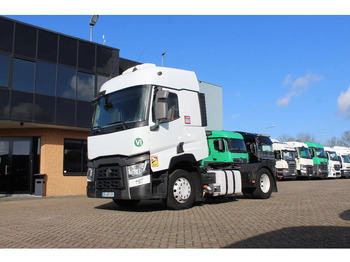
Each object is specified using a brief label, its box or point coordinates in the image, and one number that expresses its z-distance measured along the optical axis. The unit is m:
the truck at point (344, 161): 33.00
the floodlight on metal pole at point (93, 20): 20.85
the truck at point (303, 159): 26.81
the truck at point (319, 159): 28.09
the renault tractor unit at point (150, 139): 7.86
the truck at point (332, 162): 30.72
